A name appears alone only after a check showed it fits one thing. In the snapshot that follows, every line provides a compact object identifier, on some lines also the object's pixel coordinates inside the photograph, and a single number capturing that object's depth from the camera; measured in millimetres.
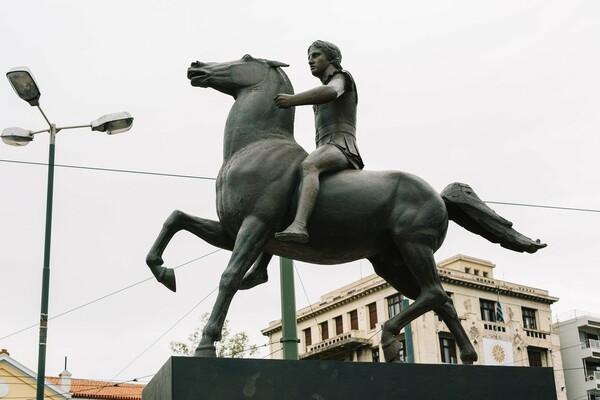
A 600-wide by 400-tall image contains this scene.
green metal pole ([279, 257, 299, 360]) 13234
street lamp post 15977
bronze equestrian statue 7691
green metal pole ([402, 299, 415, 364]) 19197
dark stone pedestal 6832
